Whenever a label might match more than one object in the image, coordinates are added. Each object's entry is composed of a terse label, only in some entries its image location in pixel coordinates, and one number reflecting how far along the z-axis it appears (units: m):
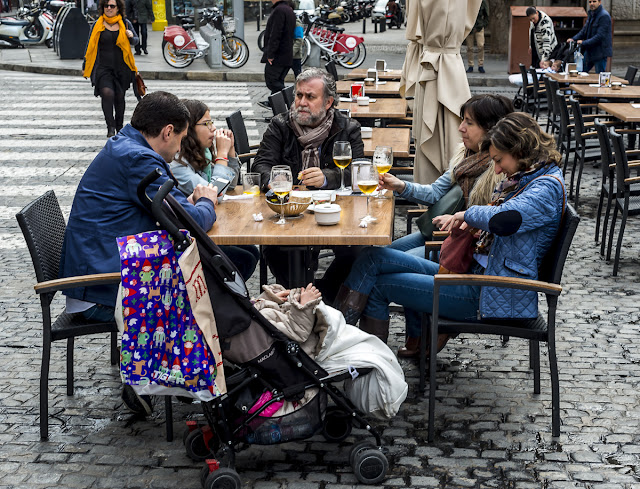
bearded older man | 5.67
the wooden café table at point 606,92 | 10.60
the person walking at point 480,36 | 20.14
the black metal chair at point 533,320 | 4.17
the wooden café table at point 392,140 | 6.95
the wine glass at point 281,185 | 4.63
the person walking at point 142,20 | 24.55
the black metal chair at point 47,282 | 4.17
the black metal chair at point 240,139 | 7.19
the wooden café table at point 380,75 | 12.80
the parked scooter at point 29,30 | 27.97
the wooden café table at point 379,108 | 8.98
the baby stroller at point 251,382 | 3.73
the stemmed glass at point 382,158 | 5.11
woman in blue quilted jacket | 4.25
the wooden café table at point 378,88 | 10.89
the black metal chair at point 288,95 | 9.26
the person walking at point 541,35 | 15.67
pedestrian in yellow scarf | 12.57
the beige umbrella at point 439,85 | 7.69
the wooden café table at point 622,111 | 8.87
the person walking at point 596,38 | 14.81
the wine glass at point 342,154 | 5.20
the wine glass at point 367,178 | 4.87
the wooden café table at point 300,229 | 4.36
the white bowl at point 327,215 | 4.54
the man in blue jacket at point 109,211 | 4.32
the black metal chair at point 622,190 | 6.70
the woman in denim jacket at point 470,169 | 4.83
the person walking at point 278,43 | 14.13
